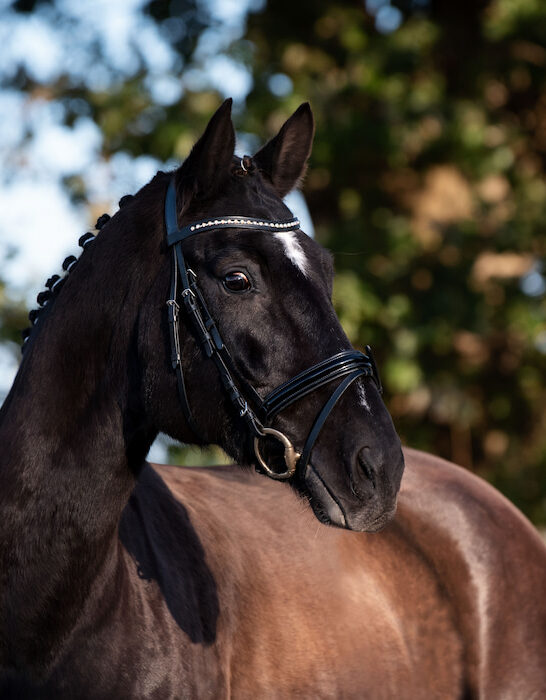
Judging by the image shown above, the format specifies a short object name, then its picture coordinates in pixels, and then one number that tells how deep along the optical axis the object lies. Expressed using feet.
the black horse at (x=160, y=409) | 16.39
